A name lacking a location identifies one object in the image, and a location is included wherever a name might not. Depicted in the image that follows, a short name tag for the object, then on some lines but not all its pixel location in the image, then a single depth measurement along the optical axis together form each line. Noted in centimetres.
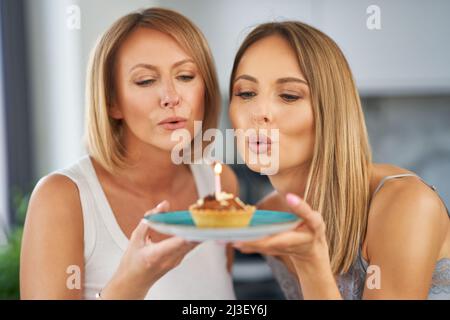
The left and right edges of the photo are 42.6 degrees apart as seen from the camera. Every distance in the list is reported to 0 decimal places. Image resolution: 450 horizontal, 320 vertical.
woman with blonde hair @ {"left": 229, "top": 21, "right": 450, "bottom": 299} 102
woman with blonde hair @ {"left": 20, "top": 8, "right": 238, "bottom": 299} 108
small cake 89
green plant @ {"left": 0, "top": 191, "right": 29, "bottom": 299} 120
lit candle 93
